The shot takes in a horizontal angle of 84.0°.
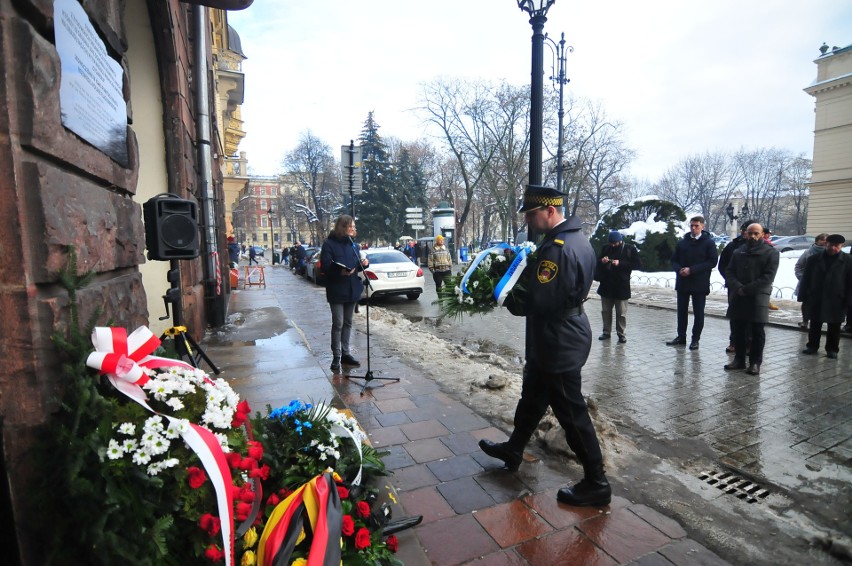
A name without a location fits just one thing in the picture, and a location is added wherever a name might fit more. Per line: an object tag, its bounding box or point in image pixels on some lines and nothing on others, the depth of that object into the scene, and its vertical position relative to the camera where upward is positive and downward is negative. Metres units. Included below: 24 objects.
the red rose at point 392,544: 2.14 -1.39
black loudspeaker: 3.41 +0.09
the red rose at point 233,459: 1.71 -0.79
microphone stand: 5.25 -1.57
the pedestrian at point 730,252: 6.58 -0.32
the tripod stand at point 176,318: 3.98 -0.67
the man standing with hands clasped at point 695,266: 7.14 -0.52
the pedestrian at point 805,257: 7.63 -0.49
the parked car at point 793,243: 33.16 -0.90
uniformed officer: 2.92 -0.58
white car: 12.64 -1.09
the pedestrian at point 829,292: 6.79 -0.90
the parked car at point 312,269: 19.13 -1.34
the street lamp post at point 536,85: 4.42 +1.40
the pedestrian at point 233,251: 20.98 -0.55
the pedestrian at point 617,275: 7.73 -0.68
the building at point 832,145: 35.72 +6.58
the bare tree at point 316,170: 49.44 +7.25
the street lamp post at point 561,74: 17.28 +5.95
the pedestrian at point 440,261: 13.20 -0.70
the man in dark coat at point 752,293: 5.98 -0.79
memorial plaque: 1.75 +0.66
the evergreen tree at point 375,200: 40.91 +3.18
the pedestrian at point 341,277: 5.66 -0.48
